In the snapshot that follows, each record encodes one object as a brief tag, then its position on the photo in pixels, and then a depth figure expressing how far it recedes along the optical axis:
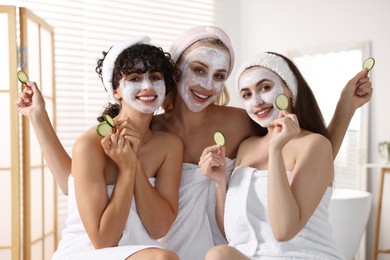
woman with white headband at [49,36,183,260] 1.40
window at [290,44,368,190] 4.03
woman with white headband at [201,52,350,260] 1.35
